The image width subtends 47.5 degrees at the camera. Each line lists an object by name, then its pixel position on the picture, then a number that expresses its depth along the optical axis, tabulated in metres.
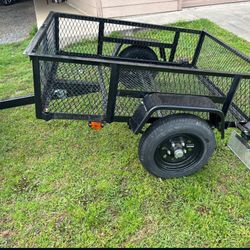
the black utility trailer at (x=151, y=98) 2.08
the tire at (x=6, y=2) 10.90
